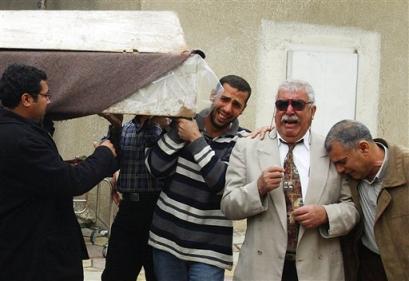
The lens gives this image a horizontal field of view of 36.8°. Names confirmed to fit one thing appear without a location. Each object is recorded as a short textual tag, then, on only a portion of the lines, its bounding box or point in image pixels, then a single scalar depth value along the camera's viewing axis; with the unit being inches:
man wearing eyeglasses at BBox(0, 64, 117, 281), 115.0
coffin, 118.6
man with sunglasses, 116.3
